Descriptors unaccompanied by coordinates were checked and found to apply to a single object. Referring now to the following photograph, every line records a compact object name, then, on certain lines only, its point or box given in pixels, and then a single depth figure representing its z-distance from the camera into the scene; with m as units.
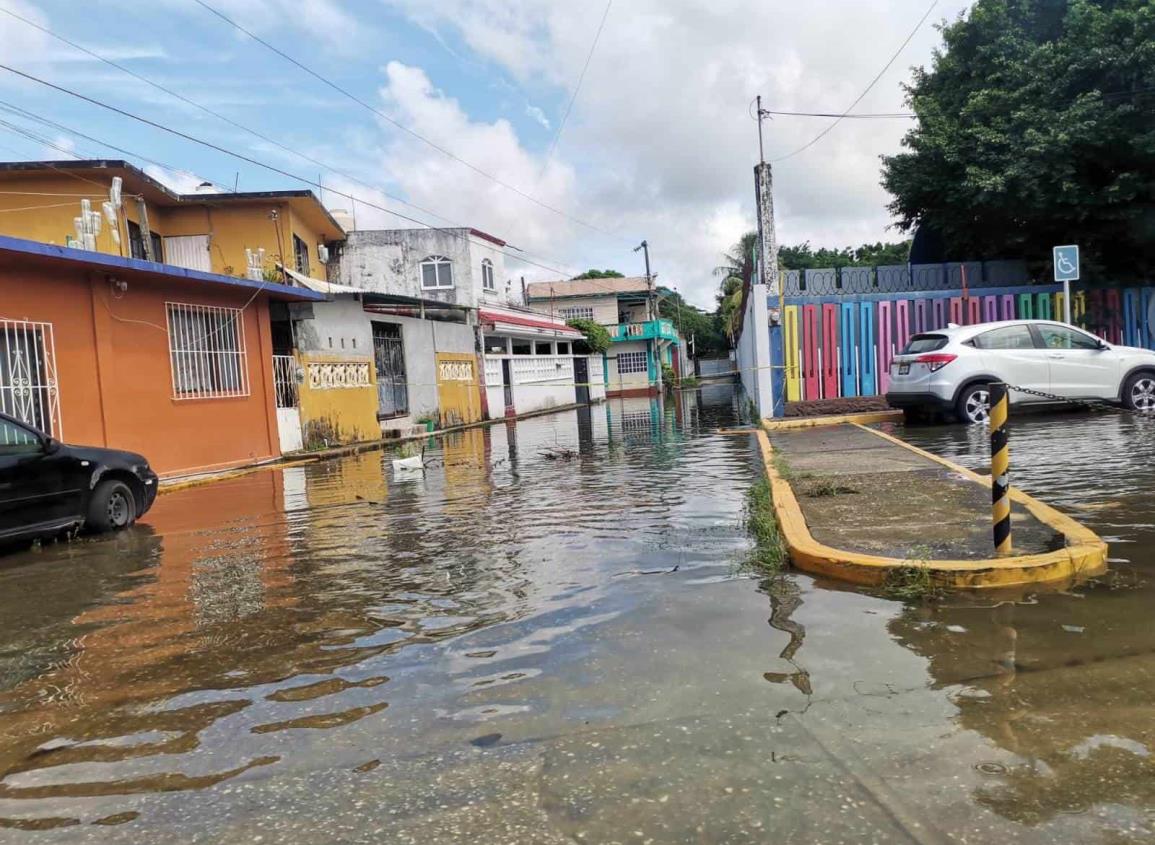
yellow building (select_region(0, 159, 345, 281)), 18.62
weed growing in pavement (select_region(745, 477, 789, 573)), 5.30
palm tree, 49.44
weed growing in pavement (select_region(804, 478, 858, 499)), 7.14
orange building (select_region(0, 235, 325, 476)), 10.66
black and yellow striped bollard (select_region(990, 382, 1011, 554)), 4.83
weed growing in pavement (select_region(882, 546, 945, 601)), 4.48
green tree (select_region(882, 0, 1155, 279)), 14.70
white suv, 12.30
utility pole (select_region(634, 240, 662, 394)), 52.62
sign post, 13.72
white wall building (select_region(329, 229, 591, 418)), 31.72
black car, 7.09
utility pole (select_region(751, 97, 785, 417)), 14.93
